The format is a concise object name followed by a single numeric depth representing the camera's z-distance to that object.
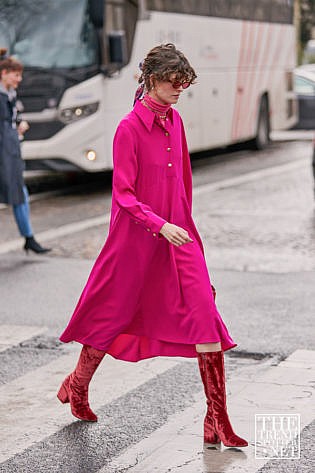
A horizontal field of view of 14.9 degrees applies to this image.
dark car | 26.25
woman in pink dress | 5.13
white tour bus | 15.66
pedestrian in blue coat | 11.05
